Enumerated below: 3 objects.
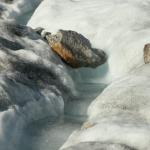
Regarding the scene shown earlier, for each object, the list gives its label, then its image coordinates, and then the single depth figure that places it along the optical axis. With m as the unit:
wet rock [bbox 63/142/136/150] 9.95
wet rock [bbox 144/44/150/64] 15.85
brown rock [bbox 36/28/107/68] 16.66
